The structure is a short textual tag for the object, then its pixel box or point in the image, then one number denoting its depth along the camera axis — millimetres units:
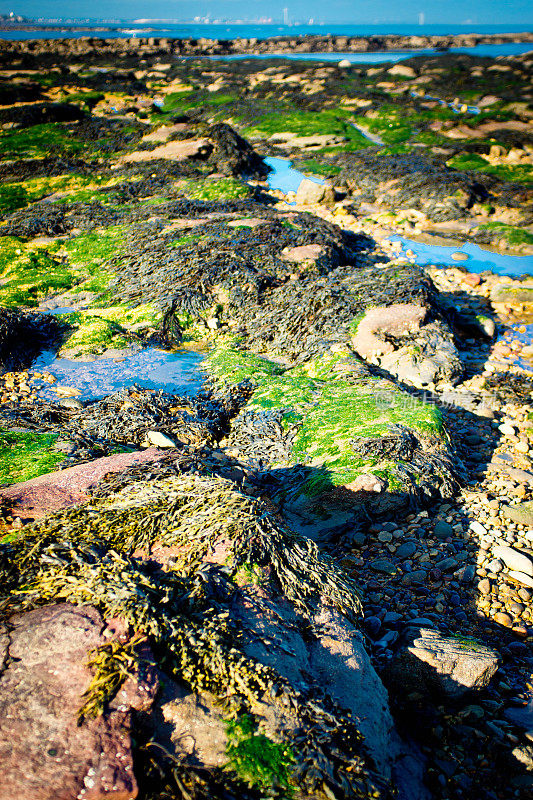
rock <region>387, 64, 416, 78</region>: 28641
